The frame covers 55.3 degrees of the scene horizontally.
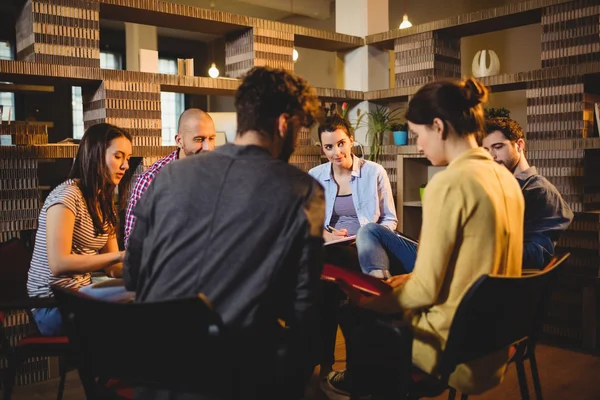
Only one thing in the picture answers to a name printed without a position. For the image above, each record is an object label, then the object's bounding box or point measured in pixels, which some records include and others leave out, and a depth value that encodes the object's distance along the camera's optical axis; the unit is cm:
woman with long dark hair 208
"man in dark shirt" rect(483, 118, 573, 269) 234
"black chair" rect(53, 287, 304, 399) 120
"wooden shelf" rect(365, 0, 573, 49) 364
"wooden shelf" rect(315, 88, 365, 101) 433
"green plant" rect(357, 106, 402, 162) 446
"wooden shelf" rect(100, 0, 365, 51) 336
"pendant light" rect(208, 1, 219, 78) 788
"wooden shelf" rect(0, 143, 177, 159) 287
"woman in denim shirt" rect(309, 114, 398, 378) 313
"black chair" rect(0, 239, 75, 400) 181
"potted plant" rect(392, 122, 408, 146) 439
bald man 294
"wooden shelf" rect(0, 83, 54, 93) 380
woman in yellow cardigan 152
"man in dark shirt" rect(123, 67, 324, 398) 132
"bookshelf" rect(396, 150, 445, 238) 437
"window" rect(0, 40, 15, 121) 846
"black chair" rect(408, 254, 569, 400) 146
